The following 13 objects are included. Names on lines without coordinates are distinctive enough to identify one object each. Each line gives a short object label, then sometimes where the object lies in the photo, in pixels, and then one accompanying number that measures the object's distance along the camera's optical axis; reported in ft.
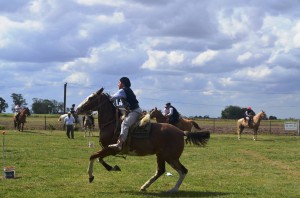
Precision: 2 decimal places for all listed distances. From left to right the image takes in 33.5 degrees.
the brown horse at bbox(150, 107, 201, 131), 94.27
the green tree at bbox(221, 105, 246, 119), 355.15
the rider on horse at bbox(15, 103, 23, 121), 155.94
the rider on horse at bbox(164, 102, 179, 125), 95.71
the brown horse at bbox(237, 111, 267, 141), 136.67
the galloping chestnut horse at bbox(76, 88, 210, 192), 43.52
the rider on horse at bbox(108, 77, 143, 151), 43.50
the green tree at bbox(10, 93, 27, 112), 410.82
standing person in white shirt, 124.88
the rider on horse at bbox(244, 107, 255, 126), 137.90
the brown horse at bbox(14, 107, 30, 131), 153.60
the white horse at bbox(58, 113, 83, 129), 156.97
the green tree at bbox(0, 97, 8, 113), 304.09
